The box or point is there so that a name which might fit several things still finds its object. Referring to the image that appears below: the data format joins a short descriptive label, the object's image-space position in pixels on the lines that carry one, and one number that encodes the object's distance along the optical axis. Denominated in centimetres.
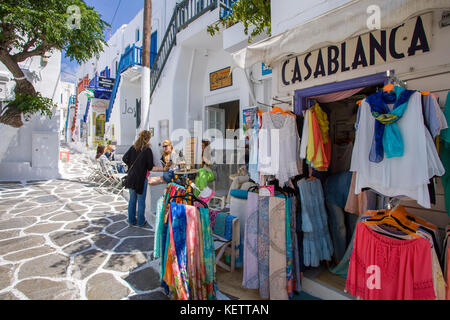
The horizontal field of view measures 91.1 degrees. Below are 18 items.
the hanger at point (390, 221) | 193
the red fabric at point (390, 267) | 181
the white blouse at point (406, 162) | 192
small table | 524
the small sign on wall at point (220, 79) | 863
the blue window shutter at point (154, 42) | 1377
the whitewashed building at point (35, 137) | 1003
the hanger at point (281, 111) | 312
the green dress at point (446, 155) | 193
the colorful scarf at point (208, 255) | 256
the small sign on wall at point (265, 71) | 697
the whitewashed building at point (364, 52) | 223
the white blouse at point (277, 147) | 302
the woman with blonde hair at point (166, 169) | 410
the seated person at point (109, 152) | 964
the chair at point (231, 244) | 326
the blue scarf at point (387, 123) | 205
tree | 654
